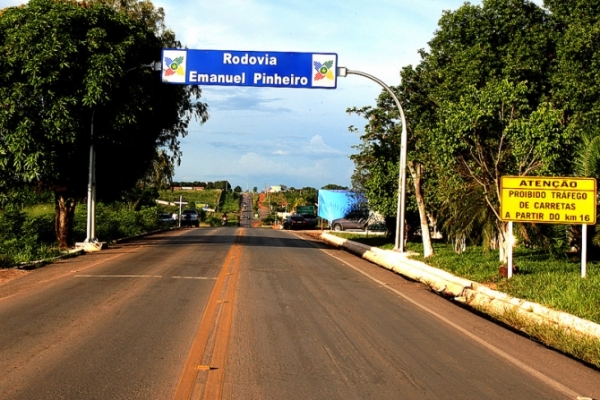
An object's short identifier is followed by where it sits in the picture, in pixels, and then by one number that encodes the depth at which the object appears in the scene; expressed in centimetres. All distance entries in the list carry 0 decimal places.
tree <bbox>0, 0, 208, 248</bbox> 2097
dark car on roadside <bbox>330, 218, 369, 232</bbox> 5334
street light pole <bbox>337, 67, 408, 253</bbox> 2075
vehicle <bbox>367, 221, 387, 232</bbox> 3790
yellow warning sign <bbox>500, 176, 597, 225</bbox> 1377
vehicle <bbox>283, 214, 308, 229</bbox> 5766
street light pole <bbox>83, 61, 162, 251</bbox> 2342
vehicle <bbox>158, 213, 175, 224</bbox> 6014
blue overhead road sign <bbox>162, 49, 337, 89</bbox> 2139
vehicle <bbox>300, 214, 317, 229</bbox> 5778
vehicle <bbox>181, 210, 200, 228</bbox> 6662
